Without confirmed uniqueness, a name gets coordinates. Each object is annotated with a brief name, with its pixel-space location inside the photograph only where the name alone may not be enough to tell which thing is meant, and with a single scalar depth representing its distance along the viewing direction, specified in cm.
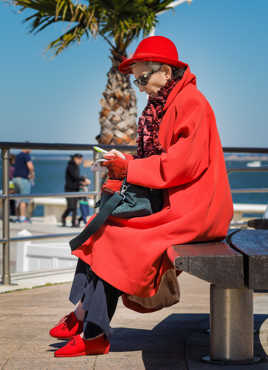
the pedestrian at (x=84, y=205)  1576
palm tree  1265
